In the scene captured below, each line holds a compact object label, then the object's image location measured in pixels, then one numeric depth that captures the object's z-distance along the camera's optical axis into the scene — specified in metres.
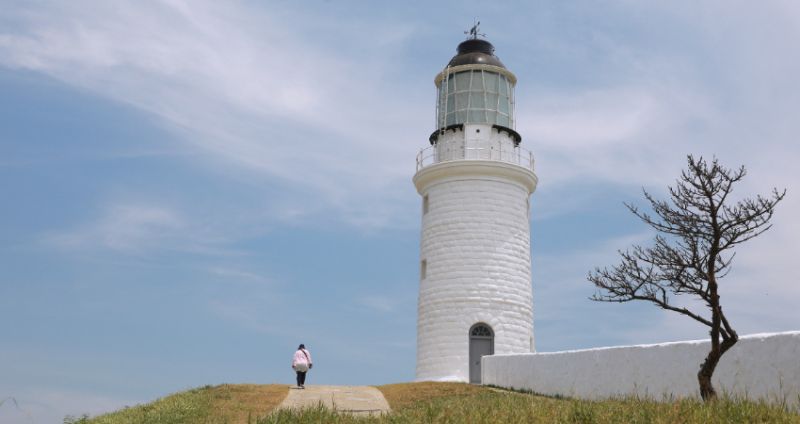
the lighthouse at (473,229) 24.84
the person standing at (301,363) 21.06
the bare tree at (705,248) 14.02
